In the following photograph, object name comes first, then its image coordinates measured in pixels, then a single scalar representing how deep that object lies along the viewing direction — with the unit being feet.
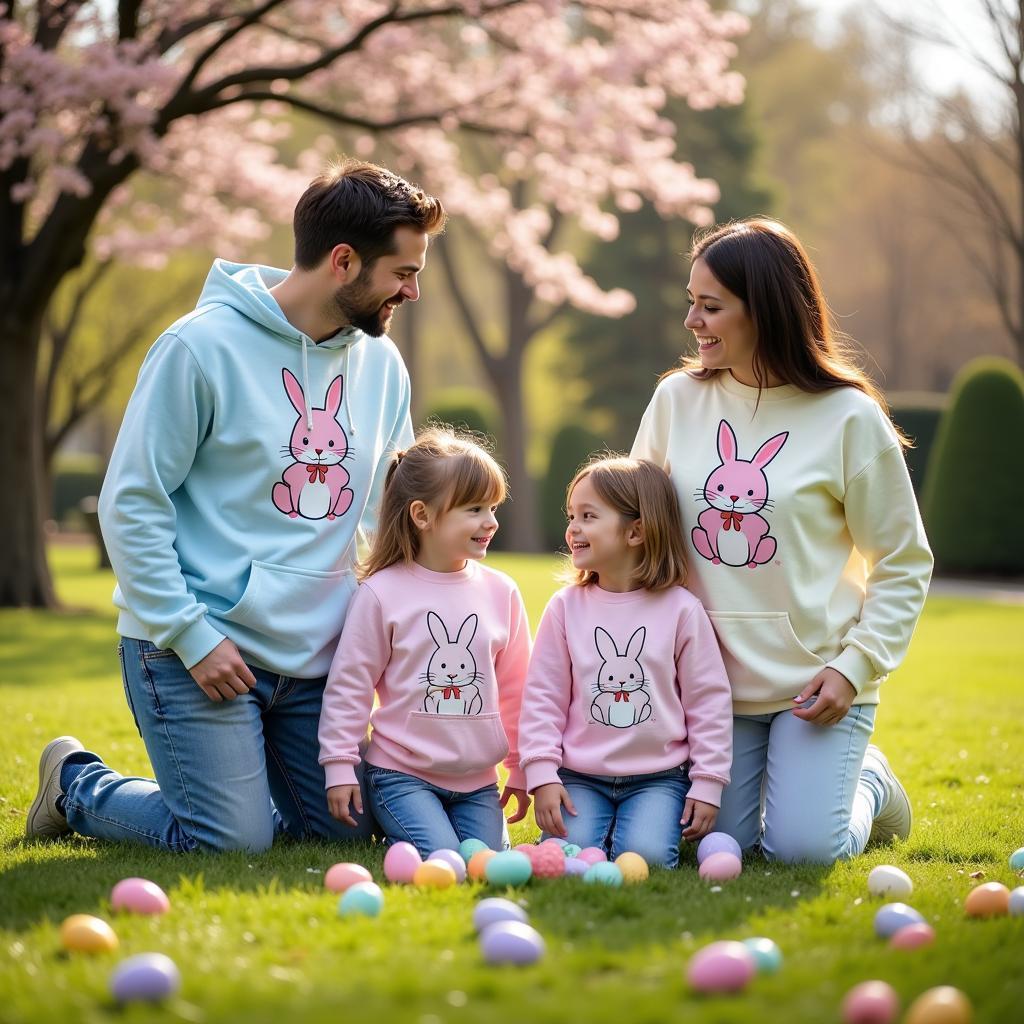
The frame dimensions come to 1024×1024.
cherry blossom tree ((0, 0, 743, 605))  30.71
